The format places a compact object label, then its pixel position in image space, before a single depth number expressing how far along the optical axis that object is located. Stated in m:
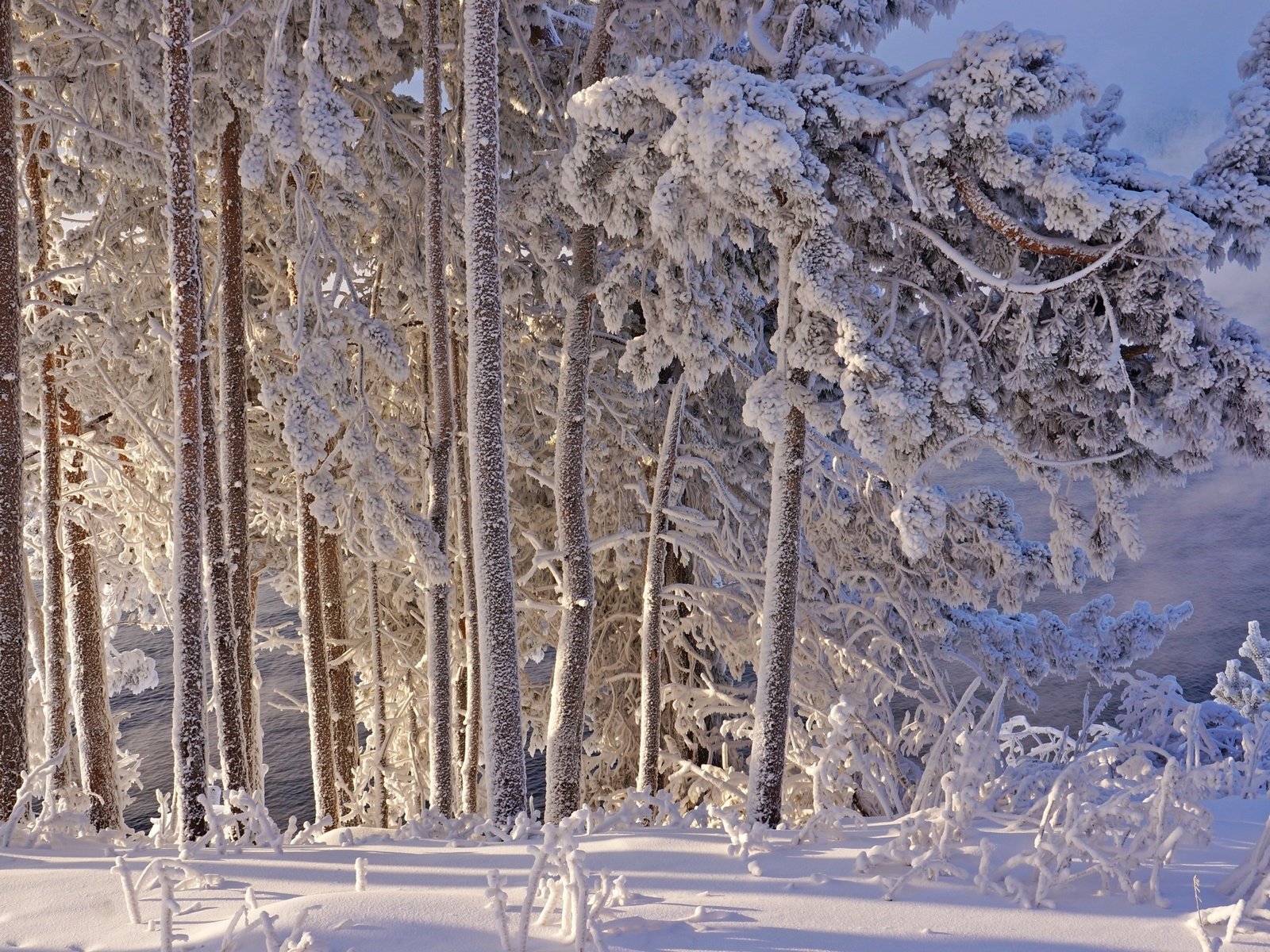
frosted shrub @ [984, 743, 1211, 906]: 4.14
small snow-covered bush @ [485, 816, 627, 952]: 3.66
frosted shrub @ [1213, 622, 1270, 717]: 21.95
